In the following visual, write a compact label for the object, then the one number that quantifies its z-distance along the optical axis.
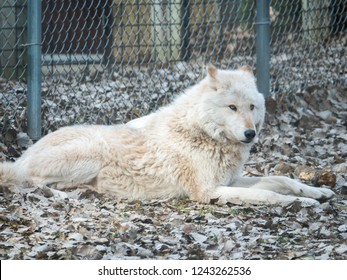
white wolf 11.20
